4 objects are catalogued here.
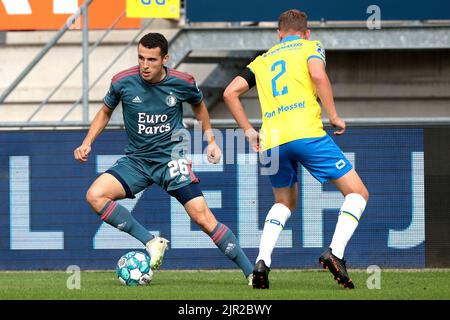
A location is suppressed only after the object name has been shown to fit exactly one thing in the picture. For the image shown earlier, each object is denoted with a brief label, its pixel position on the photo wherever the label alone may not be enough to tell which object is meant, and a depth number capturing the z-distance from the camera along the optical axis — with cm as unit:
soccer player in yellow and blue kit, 1720
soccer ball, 1886
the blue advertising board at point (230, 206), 2289
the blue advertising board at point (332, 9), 2797
